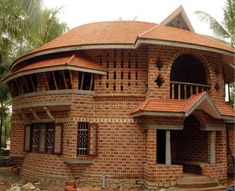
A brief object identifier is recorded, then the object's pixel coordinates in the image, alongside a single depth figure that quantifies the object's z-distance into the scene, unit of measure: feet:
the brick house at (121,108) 40.83
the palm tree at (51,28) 84.84
